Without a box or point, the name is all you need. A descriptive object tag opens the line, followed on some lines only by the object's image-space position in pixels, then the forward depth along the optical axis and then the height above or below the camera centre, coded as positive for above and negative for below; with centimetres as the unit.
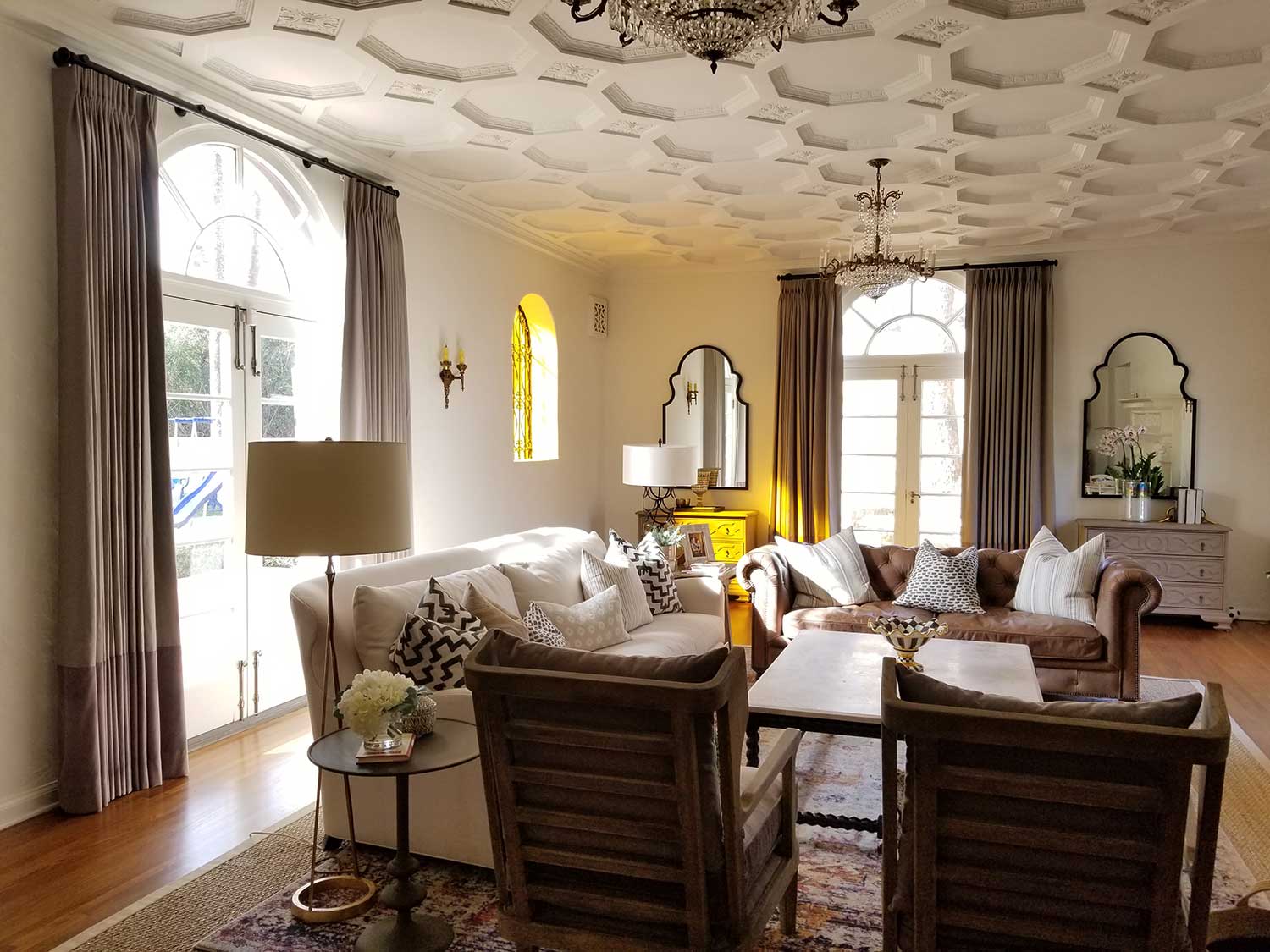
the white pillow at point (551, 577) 406 -61
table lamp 603 -15
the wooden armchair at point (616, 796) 186 -73
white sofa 291 -110
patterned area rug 257 -137
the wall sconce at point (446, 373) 583 +43
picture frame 611 -66
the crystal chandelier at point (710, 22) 221 +102
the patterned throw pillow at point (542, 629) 334 -68
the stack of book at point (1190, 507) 688 -47
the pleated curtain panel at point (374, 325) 491 +63
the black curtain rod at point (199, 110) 339 +141
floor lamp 255 -16
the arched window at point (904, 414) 768 +24
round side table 246 -115
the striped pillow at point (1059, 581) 496 -75
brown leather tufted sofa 466 -95
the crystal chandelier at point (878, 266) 542 +104
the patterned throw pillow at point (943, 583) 518 -79
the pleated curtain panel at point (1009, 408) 722 +27
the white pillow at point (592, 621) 386 -77
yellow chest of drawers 779 -74
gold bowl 353 -73
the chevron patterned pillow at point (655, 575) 494 -71
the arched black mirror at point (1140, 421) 714 +17
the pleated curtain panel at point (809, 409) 774 +28
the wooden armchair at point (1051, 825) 161 -69
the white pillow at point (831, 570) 542 -75
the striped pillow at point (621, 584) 456 -70
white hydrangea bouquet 243 -69
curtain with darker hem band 342 -9
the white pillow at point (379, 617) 314 -59
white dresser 672 -85
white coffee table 318 -92
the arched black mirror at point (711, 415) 817 +25
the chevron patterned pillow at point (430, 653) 306 -70
